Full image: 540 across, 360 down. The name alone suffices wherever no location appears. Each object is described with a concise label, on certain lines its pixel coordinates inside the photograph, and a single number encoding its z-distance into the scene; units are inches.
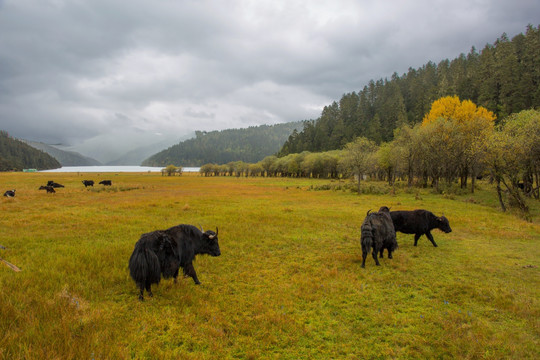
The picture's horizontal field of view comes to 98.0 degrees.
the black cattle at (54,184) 1606.8
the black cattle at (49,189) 1204.8
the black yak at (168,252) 237.9
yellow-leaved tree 1289.4
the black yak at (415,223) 475.8
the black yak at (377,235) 357.4
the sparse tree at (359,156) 1608.0
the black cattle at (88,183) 1727.4
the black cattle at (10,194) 1013.7
